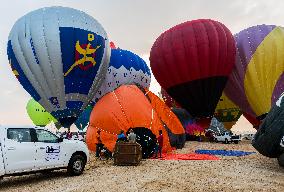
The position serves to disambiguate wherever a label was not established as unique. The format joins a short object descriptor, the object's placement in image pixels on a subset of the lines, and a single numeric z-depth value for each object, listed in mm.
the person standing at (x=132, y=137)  17000
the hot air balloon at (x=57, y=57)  24297
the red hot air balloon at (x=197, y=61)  26328
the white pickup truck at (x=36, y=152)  11375
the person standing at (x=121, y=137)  17312
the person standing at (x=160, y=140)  18578
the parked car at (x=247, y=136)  43231
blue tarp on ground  20434
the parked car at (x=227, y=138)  33781
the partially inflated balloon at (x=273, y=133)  13867
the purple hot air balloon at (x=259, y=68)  28156
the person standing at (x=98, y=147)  18625
